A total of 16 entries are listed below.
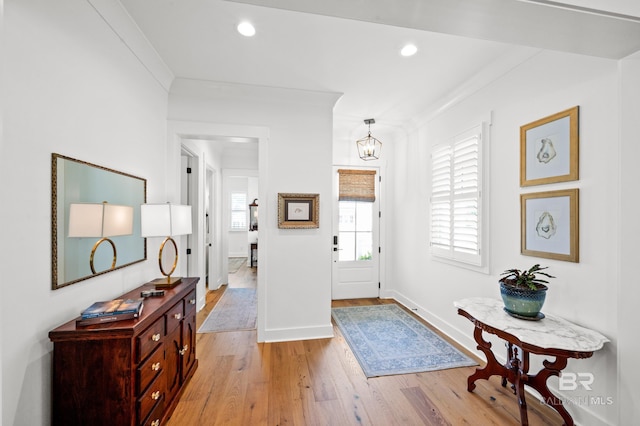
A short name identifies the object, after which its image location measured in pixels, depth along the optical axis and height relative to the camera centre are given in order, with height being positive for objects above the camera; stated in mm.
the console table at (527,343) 1577 -775
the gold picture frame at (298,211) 3012 +14
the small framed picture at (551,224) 1871 -77
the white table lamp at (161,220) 1936 -67
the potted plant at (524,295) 1837 -560
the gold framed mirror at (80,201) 1375 +12
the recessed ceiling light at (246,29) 1968 +1363
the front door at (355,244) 4426 -527
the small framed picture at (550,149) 1886 +489
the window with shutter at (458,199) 2736 +165
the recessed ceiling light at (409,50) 2221 +1367
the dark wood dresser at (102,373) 1323 -824
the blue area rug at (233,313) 3365 -1434
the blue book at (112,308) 1414 -537
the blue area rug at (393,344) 2510 -1408
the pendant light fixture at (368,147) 3797 +1001
